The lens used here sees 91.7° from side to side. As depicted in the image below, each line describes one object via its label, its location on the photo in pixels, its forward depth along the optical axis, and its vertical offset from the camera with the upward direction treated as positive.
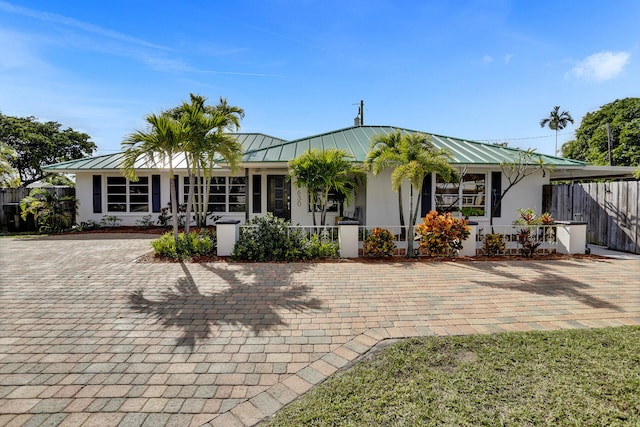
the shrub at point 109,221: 14.37 -0.70
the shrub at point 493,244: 8.23 -0.98
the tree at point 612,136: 27.20 +7.18
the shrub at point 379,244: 8.04 -0.96
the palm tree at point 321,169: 9.20 +1.12
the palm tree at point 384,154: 8.50 +1.50
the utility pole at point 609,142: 26.95 +5.95
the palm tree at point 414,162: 7.81 +1.17
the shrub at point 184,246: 7.97 -1.05
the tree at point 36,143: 24.27 +5.21
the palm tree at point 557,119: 48.34 +13.83
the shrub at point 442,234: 7.99 -0.69
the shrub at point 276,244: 7.76 -0.97
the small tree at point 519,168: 10.08 +1.32
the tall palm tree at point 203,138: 7.92 +1.80
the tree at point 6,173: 14.38 +1.56
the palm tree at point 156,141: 7.55 +1.63
